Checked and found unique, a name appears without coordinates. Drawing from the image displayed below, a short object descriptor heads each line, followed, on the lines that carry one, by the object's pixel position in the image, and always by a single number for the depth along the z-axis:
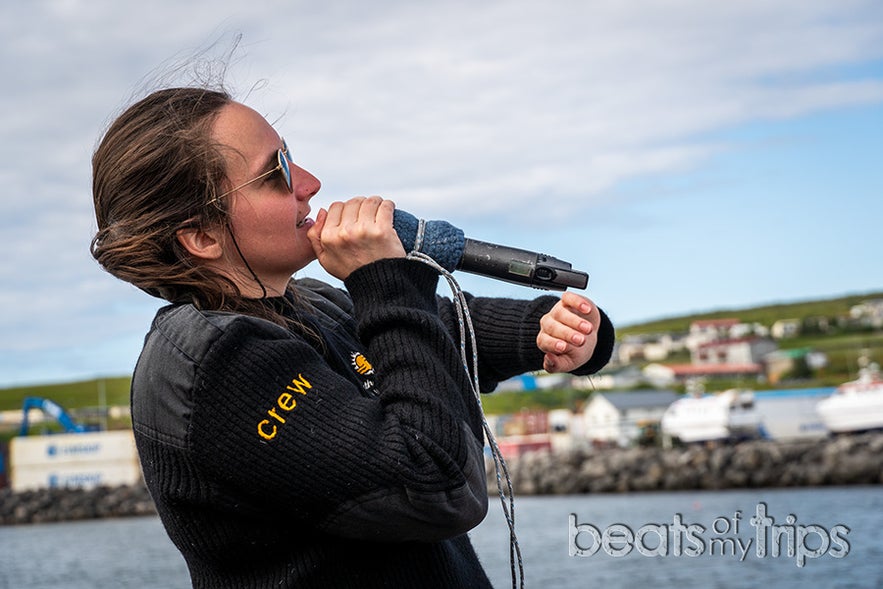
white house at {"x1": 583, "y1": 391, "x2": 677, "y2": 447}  63.28
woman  1.63
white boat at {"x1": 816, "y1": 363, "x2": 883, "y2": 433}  52.34
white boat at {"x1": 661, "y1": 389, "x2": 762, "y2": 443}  55.69
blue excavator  63.78
